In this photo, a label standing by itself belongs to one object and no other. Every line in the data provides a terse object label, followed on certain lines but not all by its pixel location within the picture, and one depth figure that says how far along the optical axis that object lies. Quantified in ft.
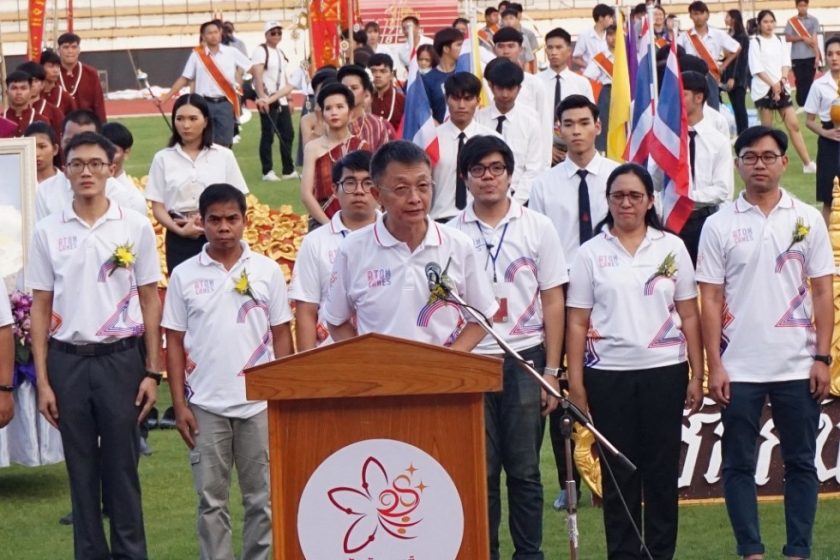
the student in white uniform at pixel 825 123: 79.38
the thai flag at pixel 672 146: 50.67
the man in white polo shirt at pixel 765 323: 37.53
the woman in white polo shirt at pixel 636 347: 36.99
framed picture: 50.48
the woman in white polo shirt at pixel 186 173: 50.52
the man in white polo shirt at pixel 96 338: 37.53
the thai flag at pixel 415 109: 58.37
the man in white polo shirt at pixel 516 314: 37.36
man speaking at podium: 32.12
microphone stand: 28.06
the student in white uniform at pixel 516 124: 51.34
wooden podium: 27.98
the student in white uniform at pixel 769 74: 106.30
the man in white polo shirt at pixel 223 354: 36.89
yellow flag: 57.28
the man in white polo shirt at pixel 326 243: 37.31
